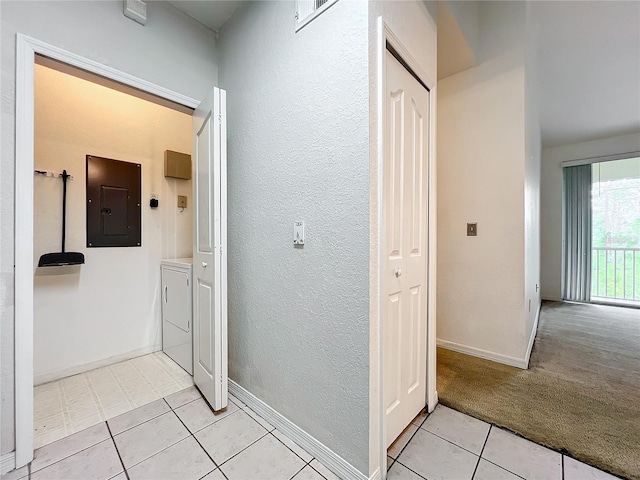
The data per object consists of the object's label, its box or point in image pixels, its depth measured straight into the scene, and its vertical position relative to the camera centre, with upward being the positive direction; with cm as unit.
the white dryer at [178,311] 212 -61
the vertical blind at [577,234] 445 +10
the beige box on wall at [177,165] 263 +75
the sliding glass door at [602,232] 426 +13
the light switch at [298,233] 138 +4
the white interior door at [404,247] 130 -4
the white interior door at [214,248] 161 -5
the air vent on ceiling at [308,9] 126 +114
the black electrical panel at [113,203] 224 +33
